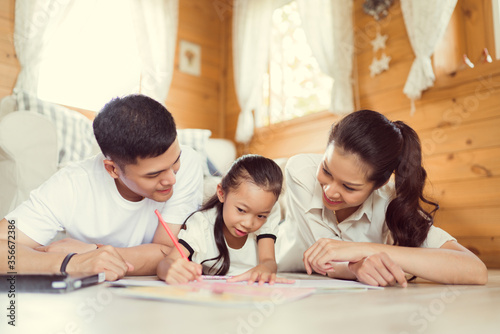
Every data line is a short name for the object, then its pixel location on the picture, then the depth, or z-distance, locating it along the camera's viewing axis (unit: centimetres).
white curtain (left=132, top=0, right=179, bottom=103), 368
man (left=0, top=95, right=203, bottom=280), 101
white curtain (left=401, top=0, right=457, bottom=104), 243
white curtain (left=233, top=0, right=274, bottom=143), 380
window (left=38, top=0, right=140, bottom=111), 326
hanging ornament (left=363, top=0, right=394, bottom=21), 286
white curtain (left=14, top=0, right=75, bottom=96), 303
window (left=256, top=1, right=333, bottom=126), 344
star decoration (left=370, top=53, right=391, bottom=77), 284
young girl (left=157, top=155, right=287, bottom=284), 129
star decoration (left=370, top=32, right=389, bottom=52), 287
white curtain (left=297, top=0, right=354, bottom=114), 300
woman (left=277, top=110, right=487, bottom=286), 105
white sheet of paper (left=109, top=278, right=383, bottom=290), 90
